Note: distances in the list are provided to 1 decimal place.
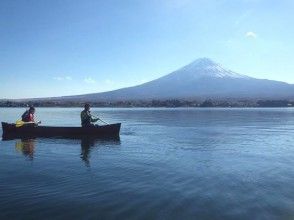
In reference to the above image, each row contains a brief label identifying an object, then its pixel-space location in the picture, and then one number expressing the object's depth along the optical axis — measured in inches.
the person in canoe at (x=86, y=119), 662.2
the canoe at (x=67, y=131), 659.5
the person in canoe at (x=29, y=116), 700.3
